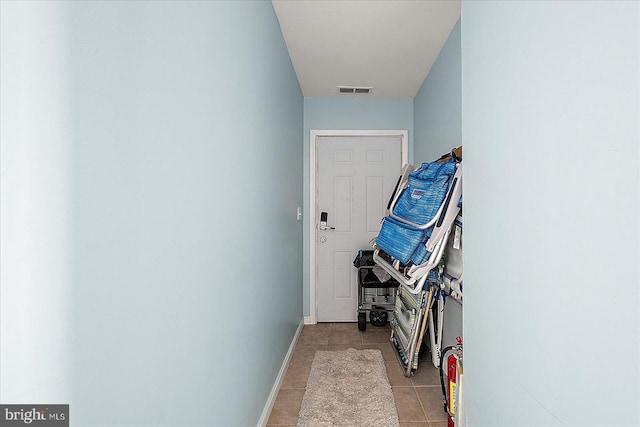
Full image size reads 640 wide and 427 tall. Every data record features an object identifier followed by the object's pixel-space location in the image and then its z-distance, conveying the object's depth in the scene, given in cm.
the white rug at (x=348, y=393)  200
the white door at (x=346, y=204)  397
